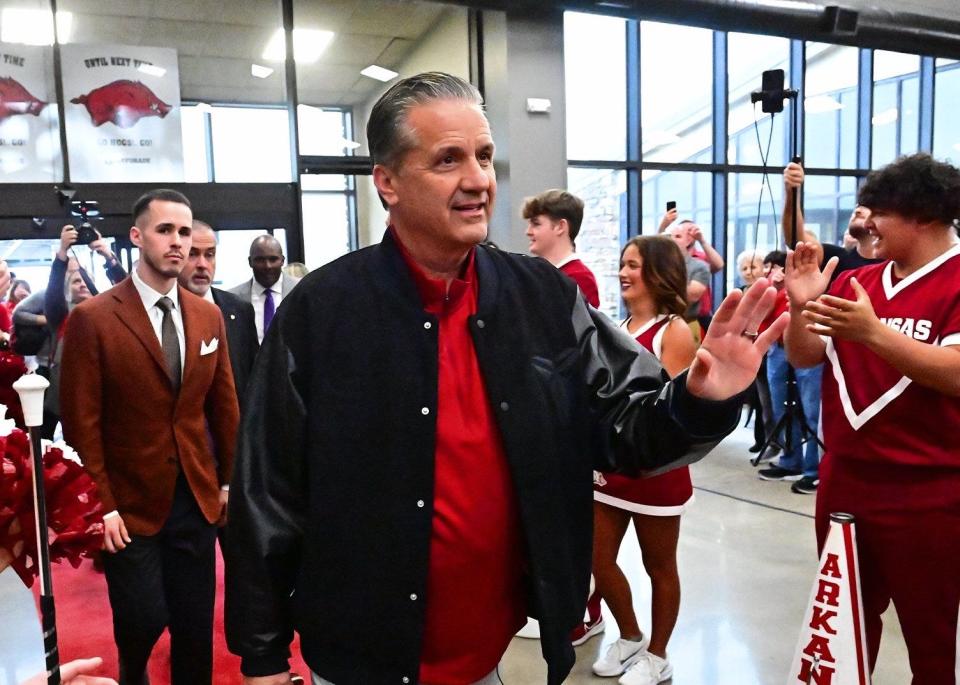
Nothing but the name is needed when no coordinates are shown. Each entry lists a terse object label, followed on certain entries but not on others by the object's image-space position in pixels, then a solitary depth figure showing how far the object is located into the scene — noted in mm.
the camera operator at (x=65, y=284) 3646
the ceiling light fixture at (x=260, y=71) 6641
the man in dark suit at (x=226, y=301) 3139
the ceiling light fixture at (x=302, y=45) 6680
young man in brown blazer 2172
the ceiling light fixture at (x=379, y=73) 7094
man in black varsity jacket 1268
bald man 3910
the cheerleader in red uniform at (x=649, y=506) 2576
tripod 2930
